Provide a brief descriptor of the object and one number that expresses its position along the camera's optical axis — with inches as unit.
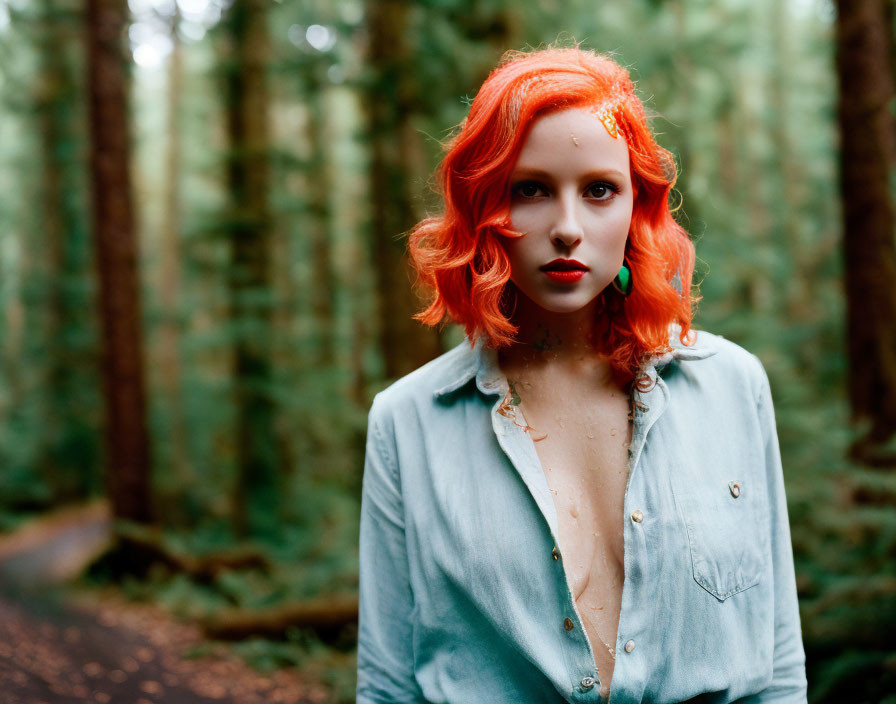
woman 62.5
